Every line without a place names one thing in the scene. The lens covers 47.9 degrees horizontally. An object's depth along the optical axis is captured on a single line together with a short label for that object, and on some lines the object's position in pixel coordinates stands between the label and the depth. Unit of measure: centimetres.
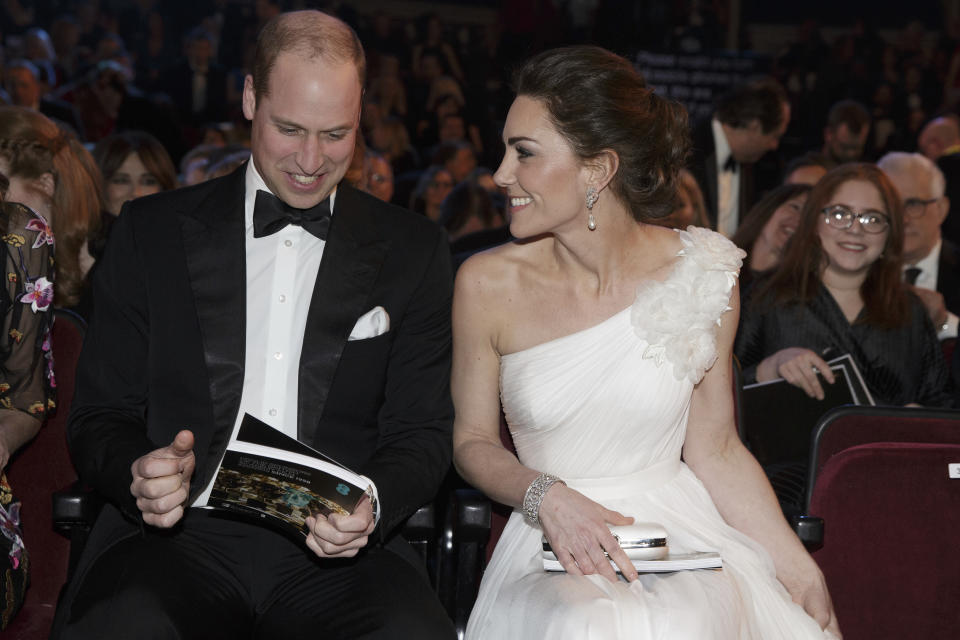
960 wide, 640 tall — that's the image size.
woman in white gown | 274
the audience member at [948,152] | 795
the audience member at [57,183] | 356
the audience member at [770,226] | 534
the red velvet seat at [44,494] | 297
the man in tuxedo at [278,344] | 253
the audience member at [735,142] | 709
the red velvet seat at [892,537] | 297
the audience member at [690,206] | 513
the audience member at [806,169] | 655
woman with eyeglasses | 432
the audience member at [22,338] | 277
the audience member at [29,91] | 879
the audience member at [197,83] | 1069
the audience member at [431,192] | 784
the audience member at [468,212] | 589
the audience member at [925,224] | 619
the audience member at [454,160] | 915
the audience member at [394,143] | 997
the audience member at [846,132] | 910
